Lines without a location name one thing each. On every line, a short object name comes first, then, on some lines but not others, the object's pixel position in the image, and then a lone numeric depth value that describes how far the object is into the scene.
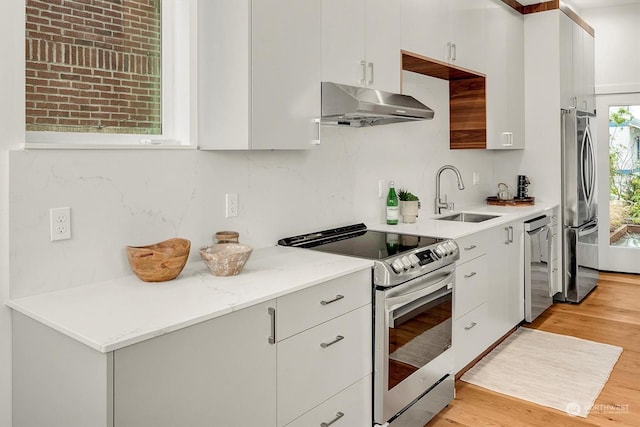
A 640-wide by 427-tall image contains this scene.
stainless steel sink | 3.97
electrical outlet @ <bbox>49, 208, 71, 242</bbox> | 1.82
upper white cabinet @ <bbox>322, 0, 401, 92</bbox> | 2.52
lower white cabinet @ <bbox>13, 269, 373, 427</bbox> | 1.41
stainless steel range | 2.29
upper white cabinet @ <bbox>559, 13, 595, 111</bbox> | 4.73
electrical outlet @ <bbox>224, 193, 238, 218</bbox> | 2.43
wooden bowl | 1.91
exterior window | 1.85
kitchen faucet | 3.99
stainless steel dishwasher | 4.02
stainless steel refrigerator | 4.68
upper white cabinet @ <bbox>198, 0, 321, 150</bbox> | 2.13
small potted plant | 3.50
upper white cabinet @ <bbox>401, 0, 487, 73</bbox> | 3.15
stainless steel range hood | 2.43
